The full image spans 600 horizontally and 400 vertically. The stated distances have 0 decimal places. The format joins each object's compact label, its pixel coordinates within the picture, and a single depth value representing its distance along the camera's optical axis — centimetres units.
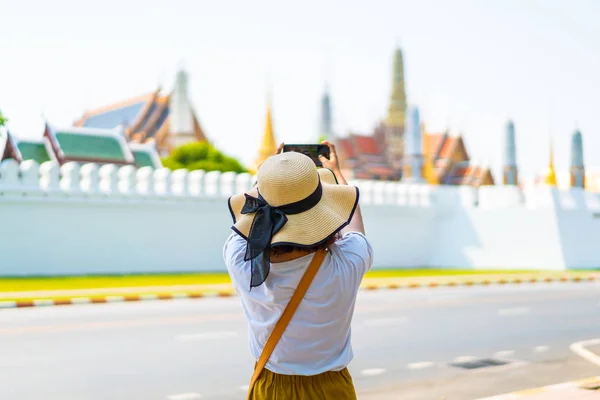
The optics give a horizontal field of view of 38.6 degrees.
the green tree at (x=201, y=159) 5781
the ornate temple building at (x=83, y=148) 4162
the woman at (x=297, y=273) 294
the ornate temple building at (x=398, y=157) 7900
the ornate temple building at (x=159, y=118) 6725
